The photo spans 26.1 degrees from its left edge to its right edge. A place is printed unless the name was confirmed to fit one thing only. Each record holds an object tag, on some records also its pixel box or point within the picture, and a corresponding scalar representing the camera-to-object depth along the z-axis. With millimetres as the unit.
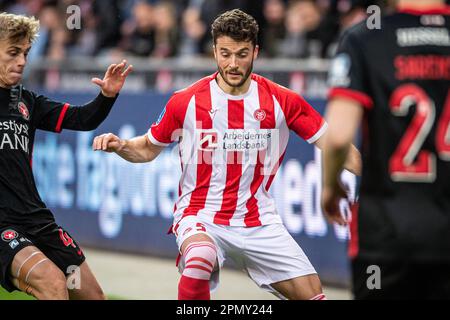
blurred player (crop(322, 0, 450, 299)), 4012
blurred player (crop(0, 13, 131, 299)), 5664
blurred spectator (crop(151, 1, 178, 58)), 13061
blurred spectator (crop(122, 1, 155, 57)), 13440
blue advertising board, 9414
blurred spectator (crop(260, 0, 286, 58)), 11664
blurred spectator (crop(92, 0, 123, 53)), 14672
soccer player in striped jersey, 6070
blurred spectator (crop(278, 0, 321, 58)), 11070
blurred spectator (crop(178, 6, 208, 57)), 12789
